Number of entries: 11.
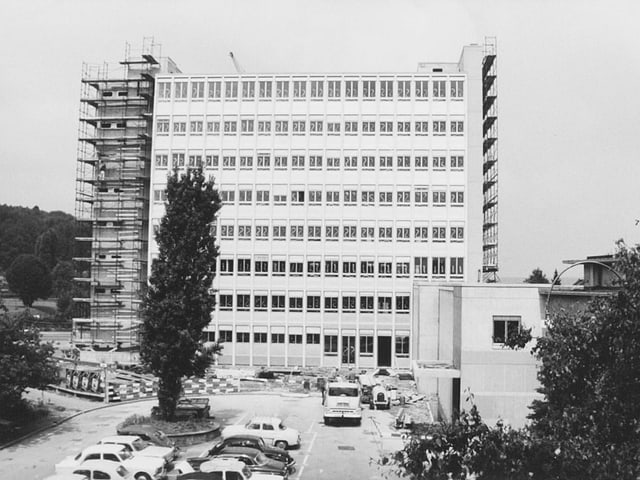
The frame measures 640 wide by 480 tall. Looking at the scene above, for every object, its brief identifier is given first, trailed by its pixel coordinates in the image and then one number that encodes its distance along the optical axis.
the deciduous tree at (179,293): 33.50
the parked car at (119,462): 24.44
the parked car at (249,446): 26.69
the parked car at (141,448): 26.23
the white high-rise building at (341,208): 72.25
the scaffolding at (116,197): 75.94
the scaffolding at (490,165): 80.93
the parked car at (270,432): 30.38
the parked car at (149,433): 29.14
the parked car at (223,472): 22.12
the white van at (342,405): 36.59
